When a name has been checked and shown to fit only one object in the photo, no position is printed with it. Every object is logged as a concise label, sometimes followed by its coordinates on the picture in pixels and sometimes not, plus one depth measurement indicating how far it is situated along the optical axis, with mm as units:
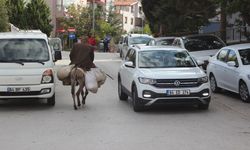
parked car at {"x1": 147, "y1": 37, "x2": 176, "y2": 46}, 25203
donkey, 13102
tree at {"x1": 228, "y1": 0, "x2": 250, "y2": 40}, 17844
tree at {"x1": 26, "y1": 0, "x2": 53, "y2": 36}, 52188
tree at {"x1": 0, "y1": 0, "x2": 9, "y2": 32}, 30516
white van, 12742
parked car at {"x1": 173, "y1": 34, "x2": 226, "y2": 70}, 20688
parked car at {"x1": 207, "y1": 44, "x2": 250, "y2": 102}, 14005
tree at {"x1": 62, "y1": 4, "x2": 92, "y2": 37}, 71688
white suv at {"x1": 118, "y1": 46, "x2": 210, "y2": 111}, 12039
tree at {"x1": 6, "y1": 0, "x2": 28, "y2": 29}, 51469
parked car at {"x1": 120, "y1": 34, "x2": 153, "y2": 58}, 33969
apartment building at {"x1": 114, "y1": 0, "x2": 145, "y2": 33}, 117312
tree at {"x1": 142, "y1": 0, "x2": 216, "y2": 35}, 30377
